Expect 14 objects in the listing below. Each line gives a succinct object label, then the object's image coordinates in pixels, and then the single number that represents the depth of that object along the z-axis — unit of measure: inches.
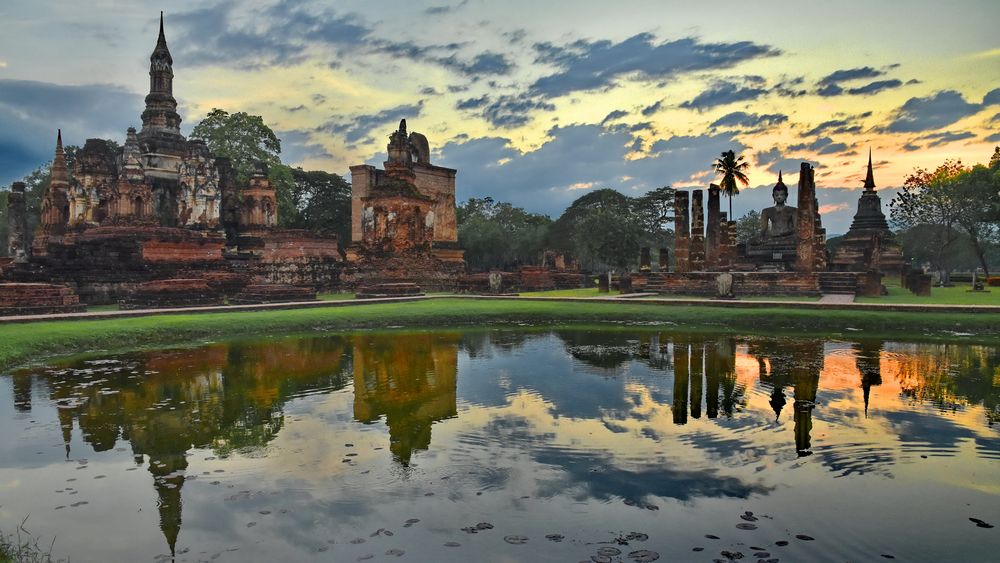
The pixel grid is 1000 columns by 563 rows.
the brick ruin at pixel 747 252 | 995.3
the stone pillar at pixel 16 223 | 1223.5
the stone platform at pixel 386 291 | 1029.2
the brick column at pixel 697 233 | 1215.6
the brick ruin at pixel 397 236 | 1104.8
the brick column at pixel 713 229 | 1300.4
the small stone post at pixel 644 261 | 1280.8
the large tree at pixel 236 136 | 1873.8
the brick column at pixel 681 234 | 1194.6
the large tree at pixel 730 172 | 1957.4
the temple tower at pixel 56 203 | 1336.1
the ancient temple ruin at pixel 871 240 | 1298.2
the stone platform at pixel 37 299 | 694.5
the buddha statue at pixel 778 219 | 1642.5
